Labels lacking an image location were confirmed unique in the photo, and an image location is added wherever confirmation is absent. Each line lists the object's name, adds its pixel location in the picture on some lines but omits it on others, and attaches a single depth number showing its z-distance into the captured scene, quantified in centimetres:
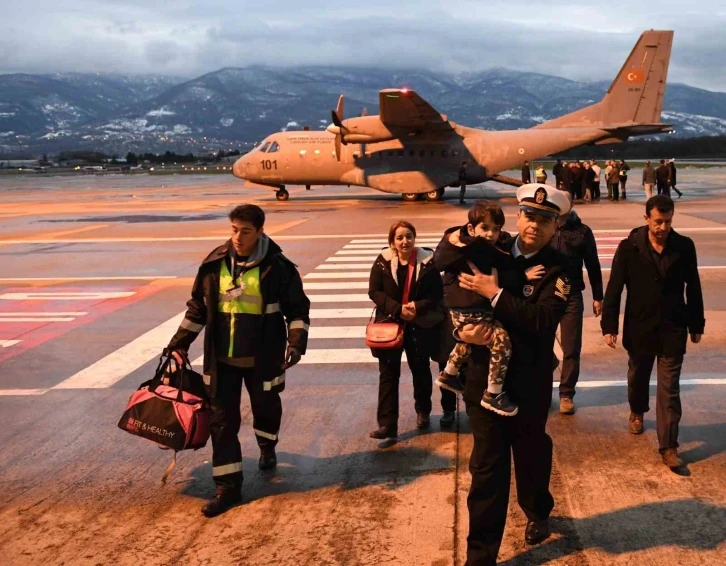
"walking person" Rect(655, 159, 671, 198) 2756
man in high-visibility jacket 507
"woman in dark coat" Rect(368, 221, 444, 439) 600
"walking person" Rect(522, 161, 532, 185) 3002
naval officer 392
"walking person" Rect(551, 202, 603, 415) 670
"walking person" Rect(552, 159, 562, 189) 2995
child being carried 392
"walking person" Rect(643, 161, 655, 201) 2736
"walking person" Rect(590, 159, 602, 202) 2916
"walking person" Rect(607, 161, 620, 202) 2900
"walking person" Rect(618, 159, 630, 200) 2984
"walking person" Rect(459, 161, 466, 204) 2883
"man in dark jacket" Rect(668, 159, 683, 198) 2785
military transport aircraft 2889
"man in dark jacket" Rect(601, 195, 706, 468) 548
